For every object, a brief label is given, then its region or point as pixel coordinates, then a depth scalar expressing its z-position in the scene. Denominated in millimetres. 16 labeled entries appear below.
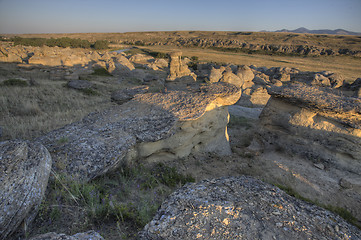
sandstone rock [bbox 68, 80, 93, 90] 15570
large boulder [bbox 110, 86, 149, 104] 8086
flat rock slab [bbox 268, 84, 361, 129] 6121
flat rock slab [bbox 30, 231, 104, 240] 2205
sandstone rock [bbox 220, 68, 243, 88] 18312
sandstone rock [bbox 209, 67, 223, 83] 19872
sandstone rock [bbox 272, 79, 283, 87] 20344
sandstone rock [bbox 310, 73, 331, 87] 20155
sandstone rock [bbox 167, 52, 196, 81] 20891
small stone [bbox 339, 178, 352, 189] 5824
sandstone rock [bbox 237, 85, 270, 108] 15931
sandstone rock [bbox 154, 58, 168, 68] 33688
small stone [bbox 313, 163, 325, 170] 6539
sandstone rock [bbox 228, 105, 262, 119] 12170
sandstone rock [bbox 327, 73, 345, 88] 20028
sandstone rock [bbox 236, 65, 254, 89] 20397
